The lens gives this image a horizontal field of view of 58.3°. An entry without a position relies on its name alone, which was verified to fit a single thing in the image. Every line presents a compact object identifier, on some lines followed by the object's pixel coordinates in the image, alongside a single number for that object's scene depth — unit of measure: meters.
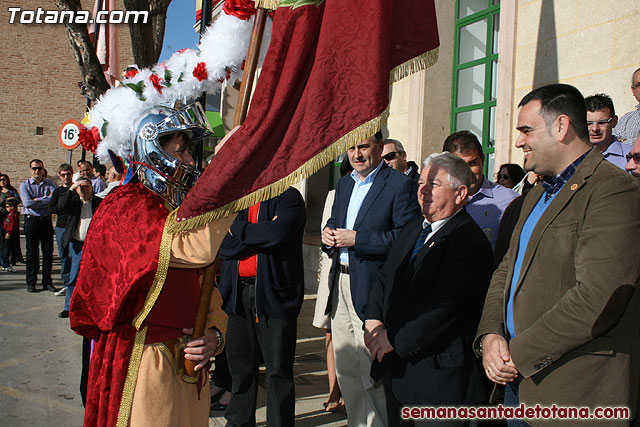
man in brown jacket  2.30
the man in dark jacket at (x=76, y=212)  8.75
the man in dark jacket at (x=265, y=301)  4.09
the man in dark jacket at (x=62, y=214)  9.48
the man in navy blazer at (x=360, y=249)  4.11
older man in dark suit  3.09
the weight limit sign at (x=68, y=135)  12.47
